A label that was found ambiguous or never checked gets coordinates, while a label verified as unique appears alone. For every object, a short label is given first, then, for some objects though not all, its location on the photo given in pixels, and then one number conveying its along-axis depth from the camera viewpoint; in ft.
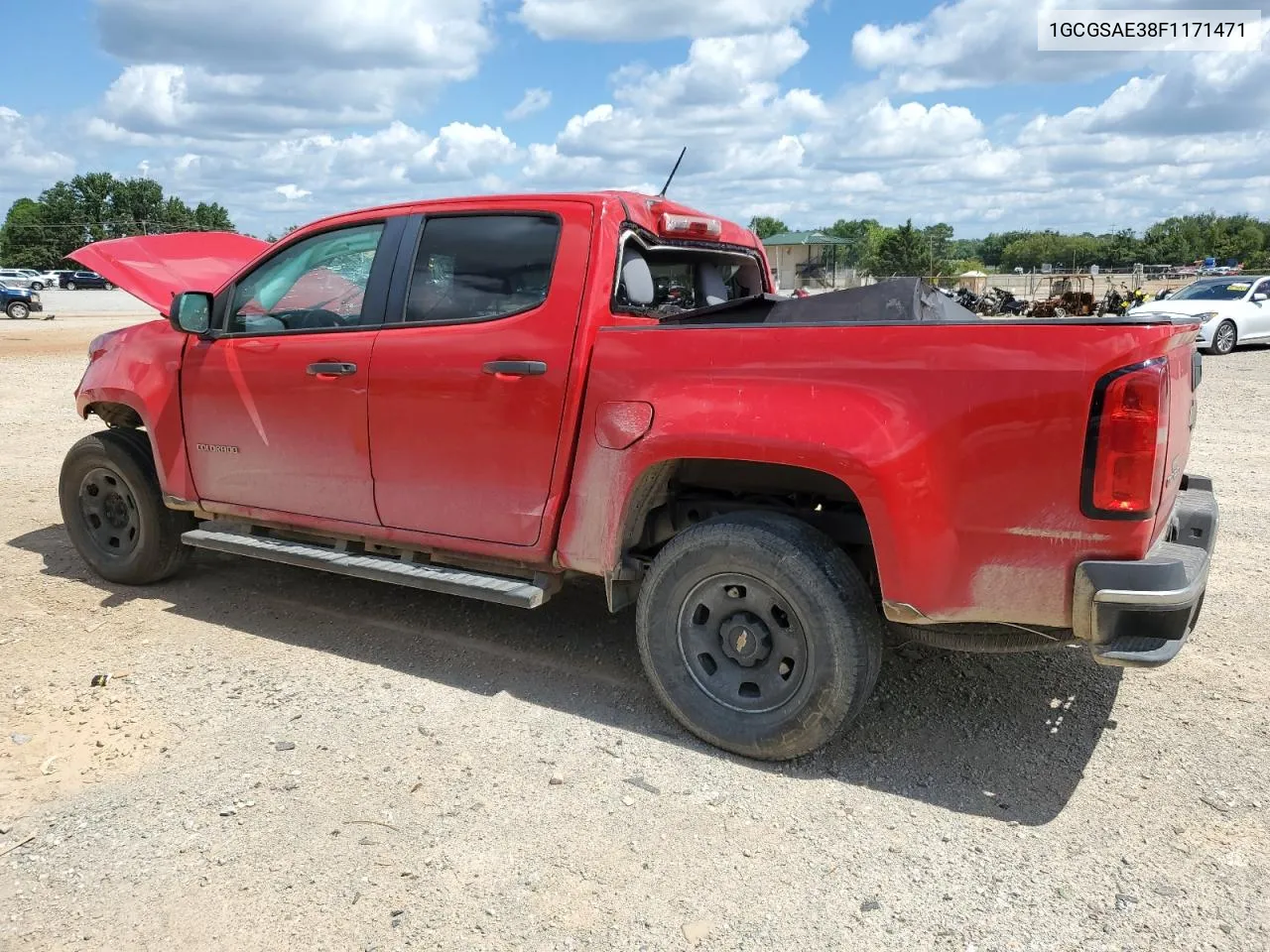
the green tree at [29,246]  303.48
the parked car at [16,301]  103.14
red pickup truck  8.97
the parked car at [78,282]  209.15
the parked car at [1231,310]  59.31
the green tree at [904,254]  222.95
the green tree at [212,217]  350.62
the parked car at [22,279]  164.10
